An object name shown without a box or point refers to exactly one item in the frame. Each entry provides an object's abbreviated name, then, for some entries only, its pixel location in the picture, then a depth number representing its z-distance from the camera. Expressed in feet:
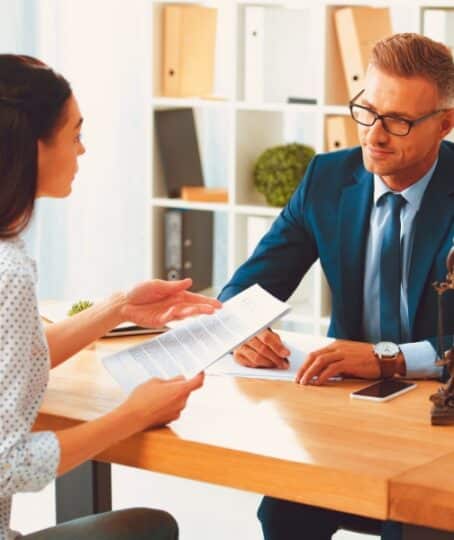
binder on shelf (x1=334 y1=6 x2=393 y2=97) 12.77
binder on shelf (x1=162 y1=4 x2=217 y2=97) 14.07
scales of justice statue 6.32
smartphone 6.82
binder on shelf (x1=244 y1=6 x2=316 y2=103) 13.76
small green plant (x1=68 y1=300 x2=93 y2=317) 8.20
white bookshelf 13.14
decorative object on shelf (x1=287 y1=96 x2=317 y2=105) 13.66
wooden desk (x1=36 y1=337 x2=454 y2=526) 5.59
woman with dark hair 5.59
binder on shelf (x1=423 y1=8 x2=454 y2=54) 12.78
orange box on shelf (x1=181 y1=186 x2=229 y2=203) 14.37
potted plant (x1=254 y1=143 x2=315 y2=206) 13.65
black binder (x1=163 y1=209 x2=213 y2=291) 14.60
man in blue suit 7.93
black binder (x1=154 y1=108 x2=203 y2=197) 14.40
